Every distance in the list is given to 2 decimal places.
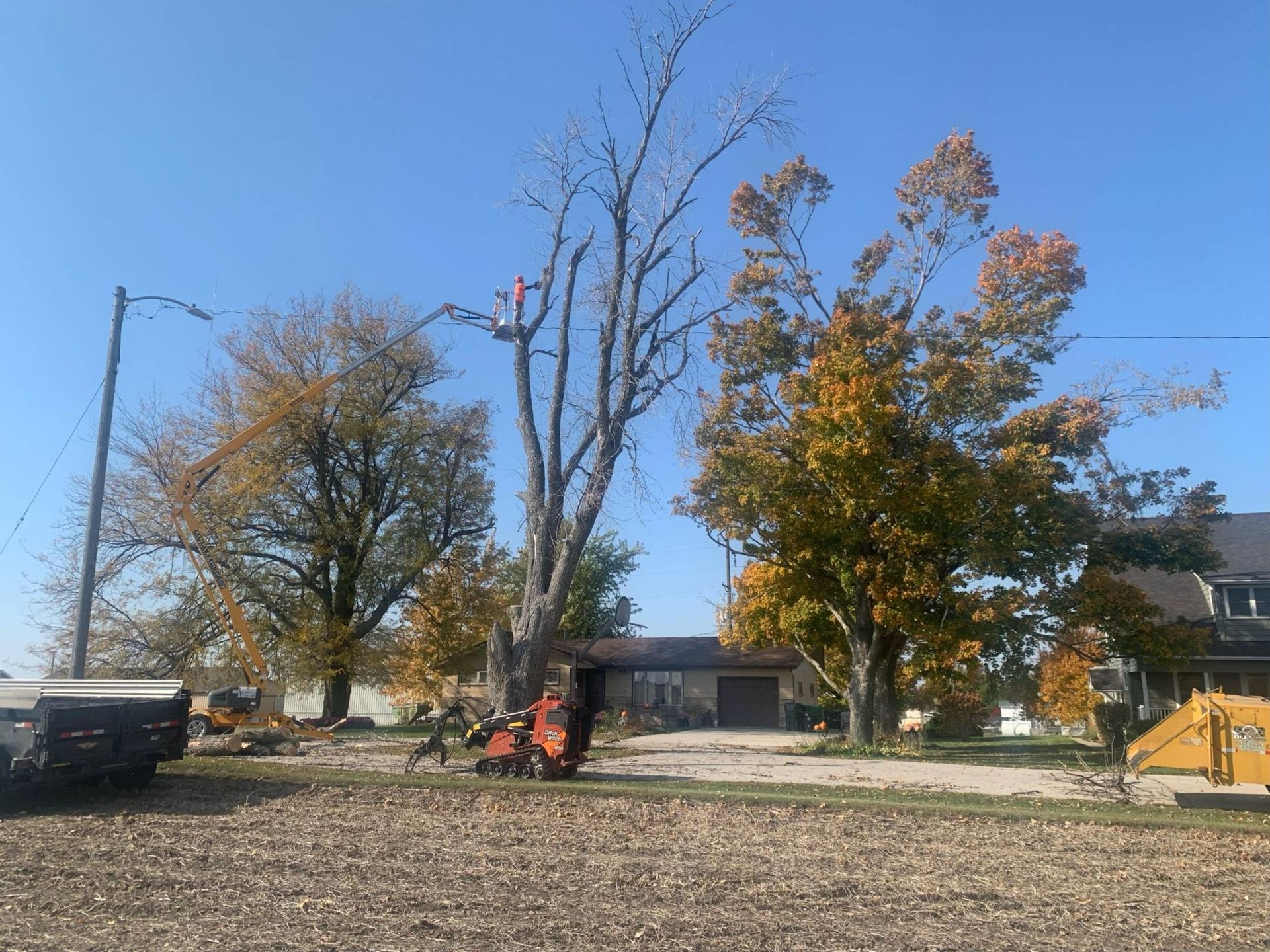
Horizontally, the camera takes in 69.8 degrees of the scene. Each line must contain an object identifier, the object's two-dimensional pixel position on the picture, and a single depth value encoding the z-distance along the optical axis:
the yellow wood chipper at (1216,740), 10.99
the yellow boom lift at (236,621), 19.69
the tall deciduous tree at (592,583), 45.91
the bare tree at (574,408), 17.42
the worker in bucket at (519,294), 18.83
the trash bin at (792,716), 31.91
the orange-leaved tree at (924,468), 20.09
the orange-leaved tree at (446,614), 30.47
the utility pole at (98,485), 15.64
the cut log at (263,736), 17.95
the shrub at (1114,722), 24.05
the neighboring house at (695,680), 34.59
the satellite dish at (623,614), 21.27
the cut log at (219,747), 17.56
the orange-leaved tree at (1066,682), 28.02
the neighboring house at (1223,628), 25.50
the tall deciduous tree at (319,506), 27.25
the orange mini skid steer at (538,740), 13.22
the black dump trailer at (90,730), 10.80
